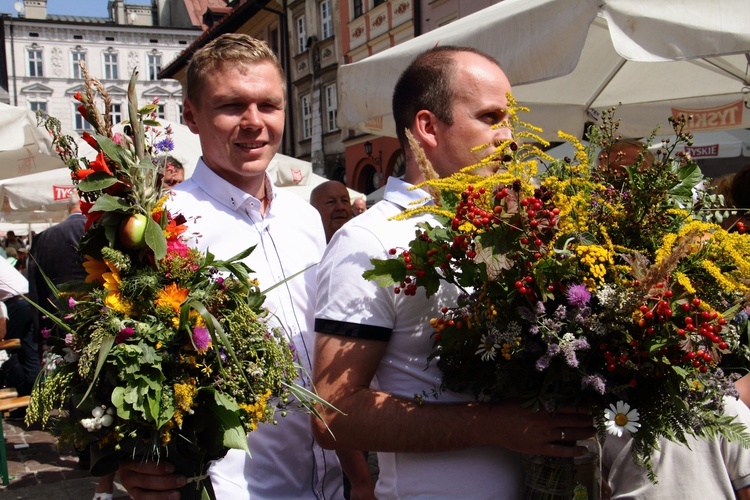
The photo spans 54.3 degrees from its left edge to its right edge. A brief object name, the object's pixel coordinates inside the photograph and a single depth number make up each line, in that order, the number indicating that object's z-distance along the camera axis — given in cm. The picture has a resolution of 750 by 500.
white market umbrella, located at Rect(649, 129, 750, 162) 888
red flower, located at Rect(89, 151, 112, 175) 165
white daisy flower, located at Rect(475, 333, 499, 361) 148
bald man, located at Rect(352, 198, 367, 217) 786
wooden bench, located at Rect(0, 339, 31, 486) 565
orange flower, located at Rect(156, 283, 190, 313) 162
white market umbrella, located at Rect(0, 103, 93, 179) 528
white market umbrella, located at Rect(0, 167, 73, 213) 1043
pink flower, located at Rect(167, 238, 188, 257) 168
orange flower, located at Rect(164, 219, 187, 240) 171
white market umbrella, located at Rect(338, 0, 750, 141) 276
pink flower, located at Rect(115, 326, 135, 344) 154
